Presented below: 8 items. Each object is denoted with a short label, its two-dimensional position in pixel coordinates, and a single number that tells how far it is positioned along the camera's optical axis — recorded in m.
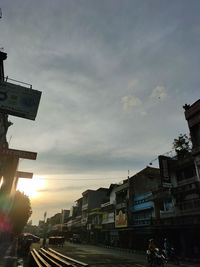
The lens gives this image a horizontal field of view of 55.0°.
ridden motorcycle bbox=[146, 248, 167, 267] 12.73
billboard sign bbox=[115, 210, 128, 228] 32.04
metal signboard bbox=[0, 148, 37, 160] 10.74
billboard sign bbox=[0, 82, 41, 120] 10.18
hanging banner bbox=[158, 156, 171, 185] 21.98
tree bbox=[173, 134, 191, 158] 25.76
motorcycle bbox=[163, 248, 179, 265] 16.87
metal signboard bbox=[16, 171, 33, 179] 14.11
